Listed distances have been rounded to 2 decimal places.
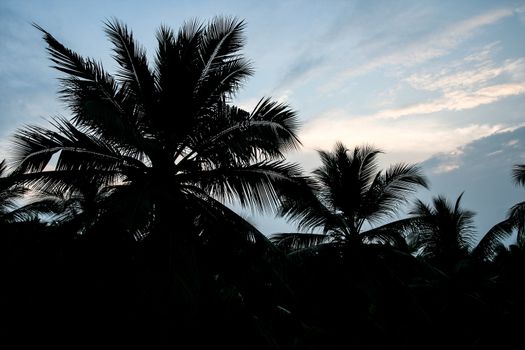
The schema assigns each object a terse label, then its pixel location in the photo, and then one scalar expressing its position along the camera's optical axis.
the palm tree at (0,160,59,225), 15.62
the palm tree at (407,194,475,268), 16.41
